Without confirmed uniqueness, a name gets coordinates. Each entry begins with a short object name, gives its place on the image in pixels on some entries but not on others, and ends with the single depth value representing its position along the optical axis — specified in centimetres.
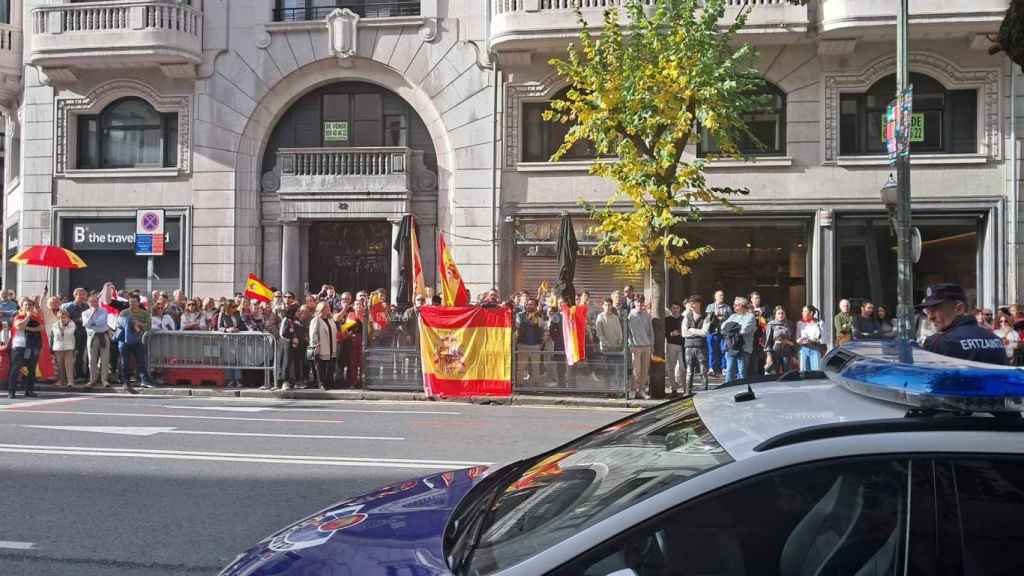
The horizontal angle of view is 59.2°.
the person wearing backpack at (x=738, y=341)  1603
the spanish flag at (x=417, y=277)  1831
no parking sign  2322
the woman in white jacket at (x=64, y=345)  1642
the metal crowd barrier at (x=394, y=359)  1600
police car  228
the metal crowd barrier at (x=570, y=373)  1556
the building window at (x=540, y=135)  2209
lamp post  1423
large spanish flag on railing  1554
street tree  1519
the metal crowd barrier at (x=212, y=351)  1661
